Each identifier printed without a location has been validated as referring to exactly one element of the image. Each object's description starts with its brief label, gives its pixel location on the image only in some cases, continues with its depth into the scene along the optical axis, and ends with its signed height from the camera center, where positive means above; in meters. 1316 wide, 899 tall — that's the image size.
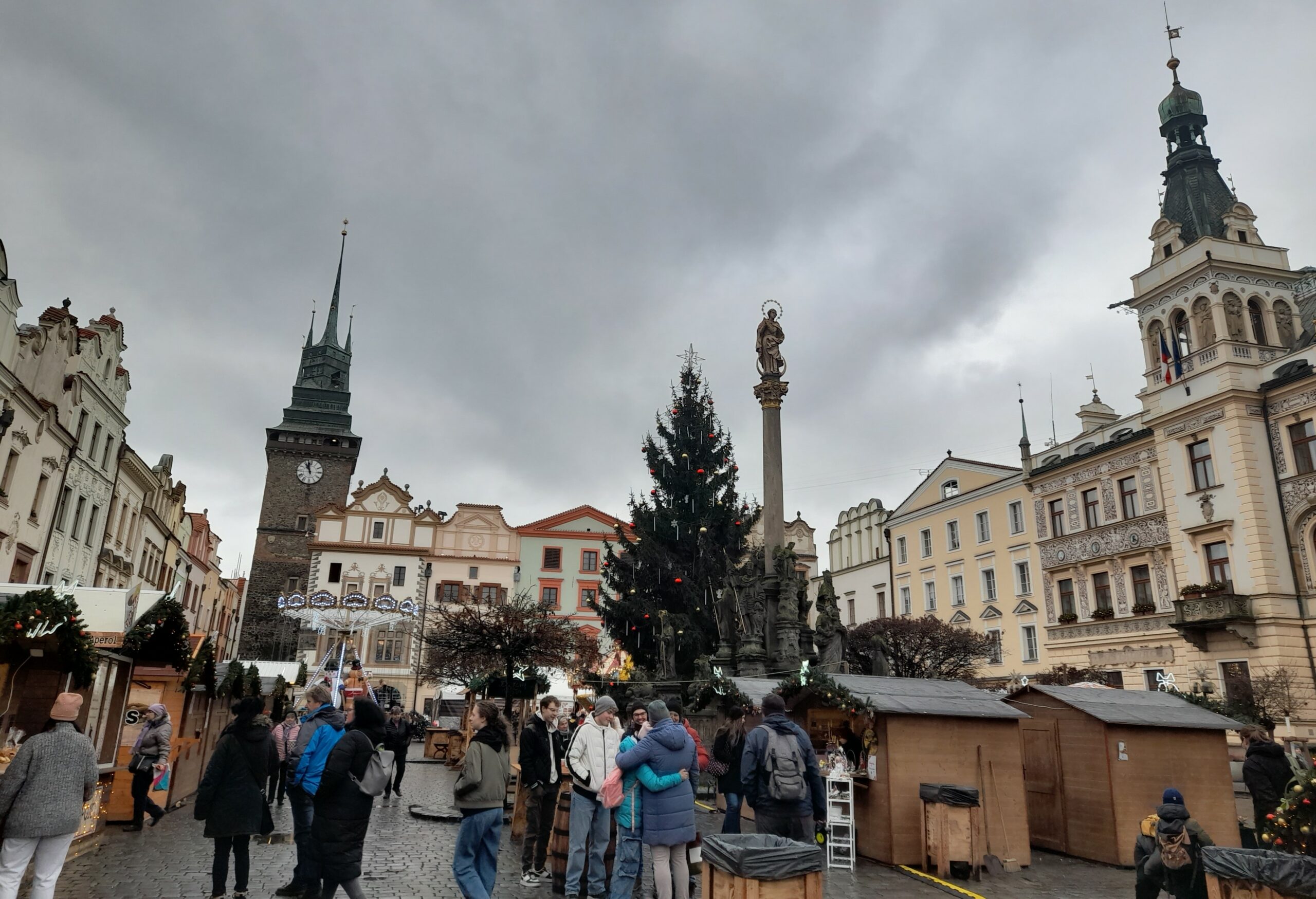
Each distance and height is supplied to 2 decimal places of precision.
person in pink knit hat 5.73 -0.85
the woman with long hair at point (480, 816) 6.47 -0.97
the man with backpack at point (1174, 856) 6.62 -1.17
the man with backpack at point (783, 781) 7.36 -0.75
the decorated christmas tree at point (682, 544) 33.28 +5.87
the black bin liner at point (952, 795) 9.32 -1.05
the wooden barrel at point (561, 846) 8.56 -1.55
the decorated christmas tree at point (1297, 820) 6.40 -0.86
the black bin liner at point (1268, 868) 5.46 -1.05
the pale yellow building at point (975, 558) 38.62 +6.77
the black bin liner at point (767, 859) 5.30 -1.02
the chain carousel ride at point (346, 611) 31.59 +2.63
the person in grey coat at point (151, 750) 11.20 -0.94
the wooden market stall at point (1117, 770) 10.25 -0.83
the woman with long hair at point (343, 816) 5.92 -0.91
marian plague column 22.39 +6.60
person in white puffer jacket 7.79 -0.85
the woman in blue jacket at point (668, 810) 6.64 -0.91
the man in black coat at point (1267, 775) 9.20 -0.74
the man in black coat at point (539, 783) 8.70 -0.96
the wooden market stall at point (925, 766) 9.84 -0.80
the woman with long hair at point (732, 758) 9.06 -0.71
